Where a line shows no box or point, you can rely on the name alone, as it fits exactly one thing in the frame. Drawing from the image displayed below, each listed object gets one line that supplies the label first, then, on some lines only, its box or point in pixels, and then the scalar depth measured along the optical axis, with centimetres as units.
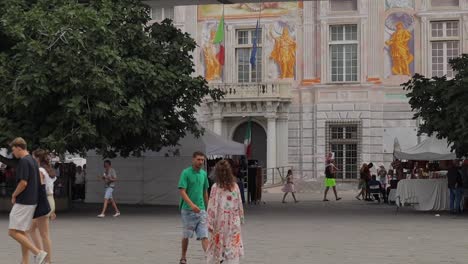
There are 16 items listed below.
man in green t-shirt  1337
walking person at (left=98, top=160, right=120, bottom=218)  2386
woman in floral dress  1213
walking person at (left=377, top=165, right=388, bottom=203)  3631
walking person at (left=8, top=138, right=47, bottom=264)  1223
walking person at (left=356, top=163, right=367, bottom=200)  3547
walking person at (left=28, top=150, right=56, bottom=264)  1292
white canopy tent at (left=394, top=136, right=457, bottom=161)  2862
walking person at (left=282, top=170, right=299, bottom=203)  3369
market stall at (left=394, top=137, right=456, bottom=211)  2686
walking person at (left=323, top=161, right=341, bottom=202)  3566
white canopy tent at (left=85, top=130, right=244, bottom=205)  3062
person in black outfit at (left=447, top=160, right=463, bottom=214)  2591
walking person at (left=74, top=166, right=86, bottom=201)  3400
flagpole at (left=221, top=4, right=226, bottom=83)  4669
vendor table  2684
